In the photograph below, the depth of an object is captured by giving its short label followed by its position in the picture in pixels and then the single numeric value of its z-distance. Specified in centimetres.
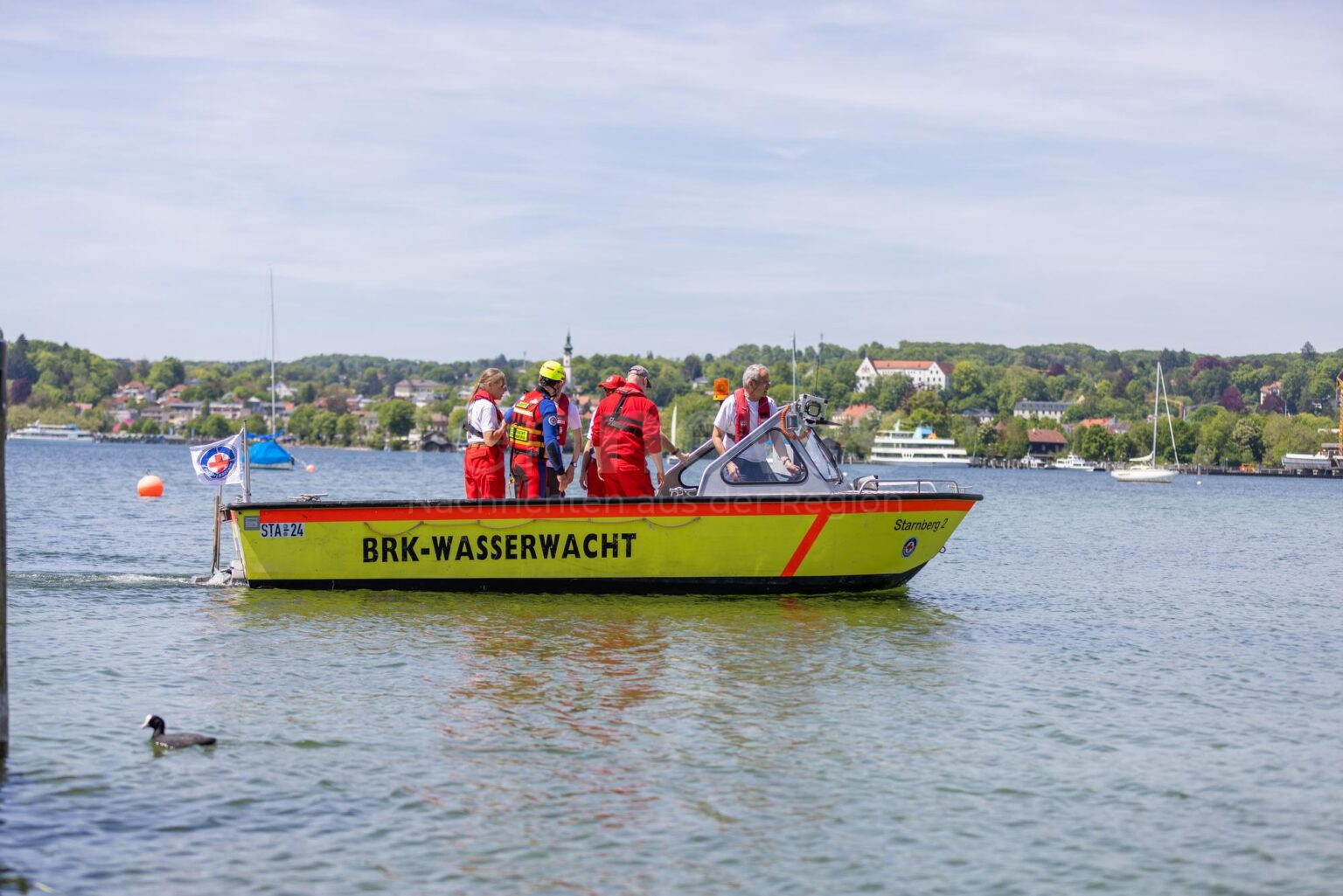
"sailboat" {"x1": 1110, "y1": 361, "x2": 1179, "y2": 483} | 10588
